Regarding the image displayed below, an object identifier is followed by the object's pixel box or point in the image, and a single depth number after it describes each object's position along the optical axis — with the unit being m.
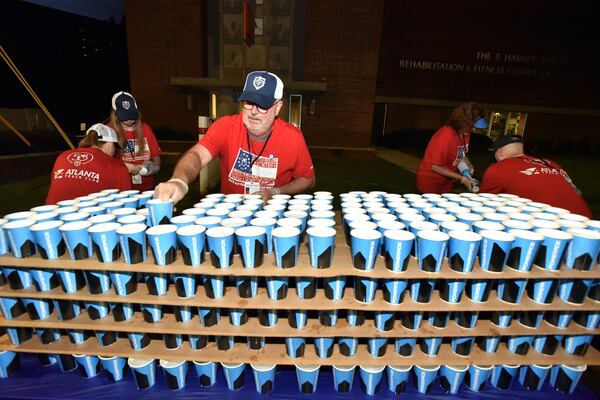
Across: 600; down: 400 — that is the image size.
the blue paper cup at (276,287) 1.49
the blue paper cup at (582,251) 1.52
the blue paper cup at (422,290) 1.51
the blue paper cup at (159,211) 1.67
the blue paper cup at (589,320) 1.68
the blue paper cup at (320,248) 1.45
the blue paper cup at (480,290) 1.53
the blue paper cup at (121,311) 1.58
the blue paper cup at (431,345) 1.66
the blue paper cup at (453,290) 1.51
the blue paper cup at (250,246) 1.43
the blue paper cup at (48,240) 1.47
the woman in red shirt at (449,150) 3.70
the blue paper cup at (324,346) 1.61
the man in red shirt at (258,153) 2.51
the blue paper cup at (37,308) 1.59
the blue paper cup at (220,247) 1.42
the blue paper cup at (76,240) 1.46
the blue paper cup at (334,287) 1.51
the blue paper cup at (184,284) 1.48
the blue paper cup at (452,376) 1.67
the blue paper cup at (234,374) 1.64
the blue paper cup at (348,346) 1.63
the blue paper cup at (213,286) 1.48
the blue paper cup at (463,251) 1.45
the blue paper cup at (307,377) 1.64
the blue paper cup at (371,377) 1.66
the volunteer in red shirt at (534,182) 2.58
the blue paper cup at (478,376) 1.69
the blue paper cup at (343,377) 1.66
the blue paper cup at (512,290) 1.52
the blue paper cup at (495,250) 1.47
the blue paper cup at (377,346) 1.64
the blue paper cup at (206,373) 1.66
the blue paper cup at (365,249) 1.44
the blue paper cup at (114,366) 1.68
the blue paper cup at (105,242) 1.43
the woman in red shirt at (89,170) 2.56
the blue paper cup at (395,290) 1.49
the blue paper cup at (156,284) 1.49
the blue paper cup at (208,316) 1.53
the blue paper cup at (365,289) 1.49
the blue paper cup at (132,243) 1.43
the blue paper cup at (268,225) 1.59
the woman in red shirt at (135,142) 3.53
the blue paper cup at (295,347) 1.60
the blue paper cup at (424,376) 1.67
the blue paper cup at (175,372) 1.65
